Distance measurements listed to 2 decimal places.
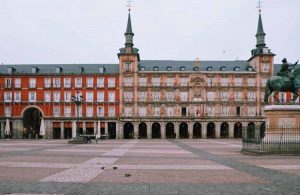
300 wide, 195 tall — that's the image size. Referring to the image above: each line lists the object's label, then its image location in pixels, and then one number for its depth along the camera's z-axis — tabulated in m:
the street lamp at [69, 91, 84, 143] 31.43
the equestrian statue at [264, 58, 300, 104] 19.31
